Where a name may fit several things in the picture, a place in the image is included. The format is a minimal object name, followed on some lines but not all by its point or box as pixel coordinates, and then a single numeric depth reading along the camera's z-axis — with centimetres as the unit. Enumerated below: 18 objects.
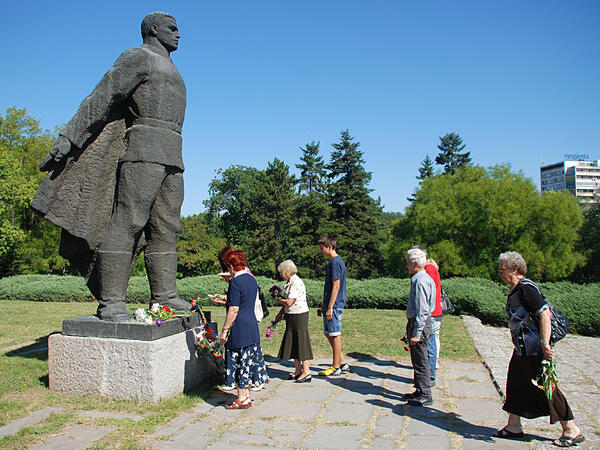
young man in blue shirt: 563
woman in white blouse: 542
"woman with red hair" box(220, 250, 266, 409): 440
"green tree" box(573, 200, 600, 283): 3098
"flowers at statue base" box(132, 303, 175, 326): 484
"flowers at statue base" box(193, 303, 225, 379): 509
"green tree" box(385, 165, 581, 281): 2520
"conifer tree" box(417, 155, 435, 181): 4850
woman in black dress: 354
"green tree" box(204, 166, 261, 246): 5003
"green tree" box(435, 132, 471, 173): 4812
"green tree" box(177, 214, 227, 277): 3625
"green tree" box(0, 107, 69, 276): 2272
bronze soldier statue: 497
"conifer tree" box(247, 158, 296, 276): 3922
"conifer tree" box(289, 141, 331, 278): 3544
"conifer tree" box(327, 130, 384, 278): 3572
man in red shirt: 527
